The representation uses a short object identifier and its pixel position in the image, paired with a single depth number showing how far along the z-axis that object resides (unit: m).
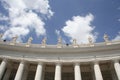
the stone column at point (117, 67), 16.60
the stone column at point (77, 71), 16.80
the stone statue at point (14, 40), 20.25
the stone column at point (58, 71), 16.88
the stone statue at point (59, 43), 20.01
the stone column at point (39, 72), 16.94
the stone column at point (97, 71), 16.43
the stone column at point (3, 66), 17.20
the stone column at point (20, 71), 16.81
